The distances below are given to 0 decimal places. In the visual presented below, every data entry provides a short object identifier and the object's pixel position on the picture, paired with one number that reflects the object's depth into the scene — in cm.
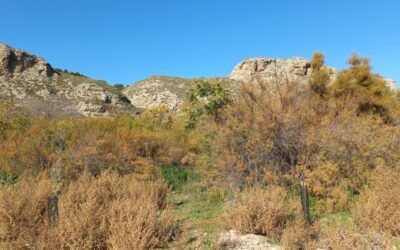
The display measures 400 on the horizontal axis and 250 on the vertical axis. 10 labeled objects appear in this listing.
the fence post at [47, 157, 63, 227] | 469
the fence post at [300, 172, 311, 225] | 575
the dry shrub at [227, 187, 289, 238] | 534
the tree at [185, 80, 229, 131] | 1190
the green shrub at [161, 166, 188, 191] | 1095
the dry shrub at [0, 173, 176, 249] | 434
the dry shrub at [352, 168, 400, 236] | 509
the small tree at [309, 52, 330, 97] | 1630
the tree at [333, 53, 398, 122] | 1617
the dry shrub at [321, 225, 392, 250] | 379
